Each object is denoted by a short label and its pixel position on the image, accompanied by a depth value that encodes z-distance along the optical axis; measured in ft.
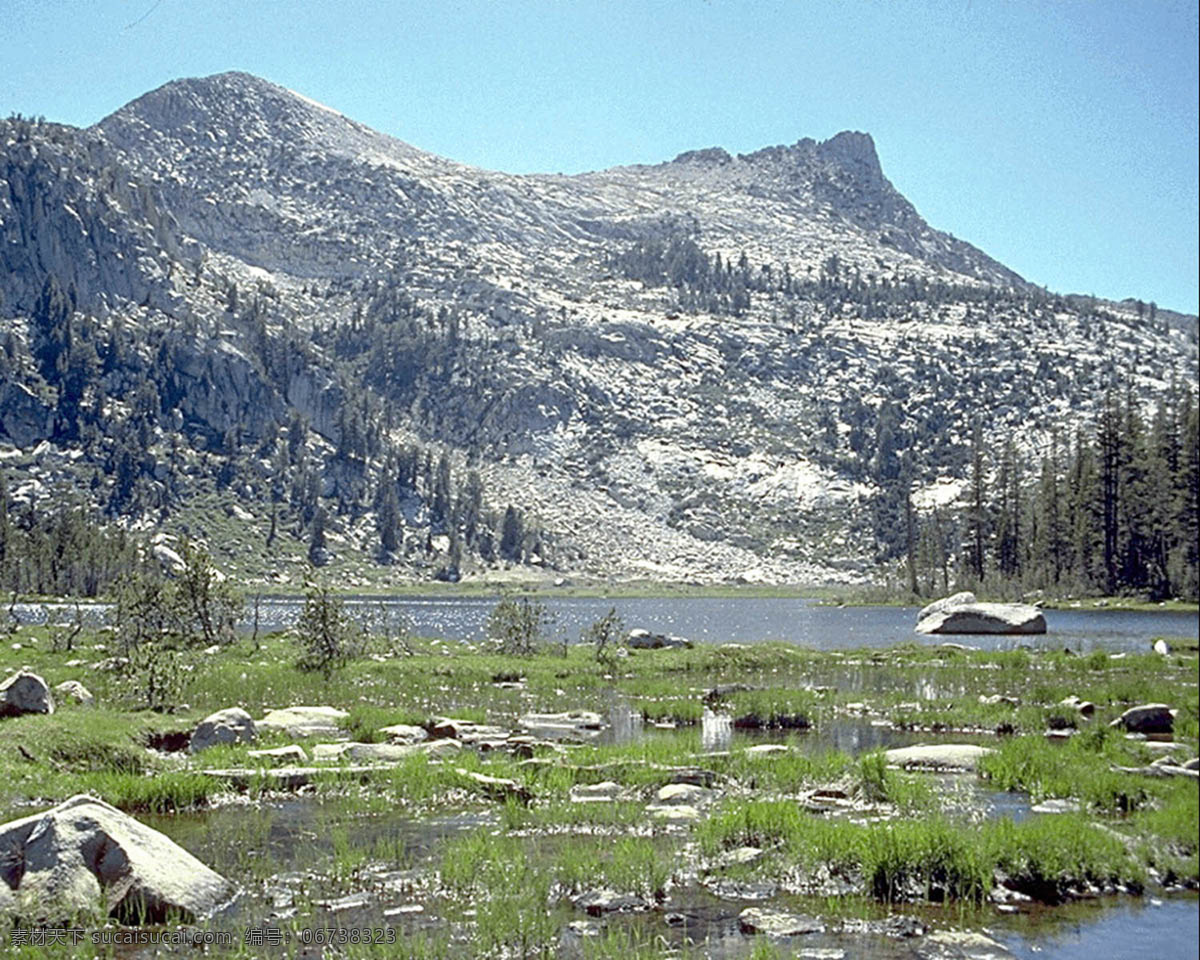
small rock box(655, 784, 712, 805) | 85.66
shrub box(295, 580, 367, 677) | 179.22
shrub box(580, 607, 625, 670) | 196.66
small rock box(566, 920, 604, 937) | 56.54
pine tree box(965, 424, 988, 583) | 461.78
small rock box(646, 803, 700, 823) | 79.05
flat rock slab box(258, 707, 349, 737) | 118.11
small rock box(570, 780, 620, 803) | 86.33
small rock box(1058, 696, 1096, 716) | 128.94
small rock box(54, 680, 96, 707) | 125.70
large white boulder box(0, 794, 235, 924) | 57.62
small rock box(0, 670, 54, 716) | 107.91
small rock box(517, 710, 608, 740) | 123.47
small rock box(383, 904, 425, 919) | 59.34
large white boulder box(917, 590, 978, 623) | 292.61
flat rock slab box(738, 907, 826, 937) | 56.34
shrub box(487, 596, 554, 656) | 217.52
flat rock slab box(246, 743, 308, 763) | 98.22
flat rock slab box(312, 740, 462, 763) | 101.88
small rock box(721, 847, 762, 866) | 67.36
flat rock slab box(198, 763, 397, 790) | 91.76
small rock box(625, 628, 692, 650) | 234.79
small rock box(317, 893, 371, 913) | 60.39
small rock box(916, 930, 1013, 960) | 51.60
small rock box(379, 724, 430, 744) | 112.88
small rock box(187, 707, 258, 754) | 108.27
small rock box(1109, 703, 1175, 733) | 110.83
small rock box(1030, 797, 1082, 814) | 77.56
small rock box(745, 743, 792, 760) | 99.36
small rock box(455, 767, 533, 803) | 87.25
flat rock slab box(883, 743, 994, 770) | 96.99
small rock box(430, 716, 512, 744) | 116.78
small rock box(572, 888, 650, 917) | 60.54
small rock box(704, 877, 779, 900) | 62.69
